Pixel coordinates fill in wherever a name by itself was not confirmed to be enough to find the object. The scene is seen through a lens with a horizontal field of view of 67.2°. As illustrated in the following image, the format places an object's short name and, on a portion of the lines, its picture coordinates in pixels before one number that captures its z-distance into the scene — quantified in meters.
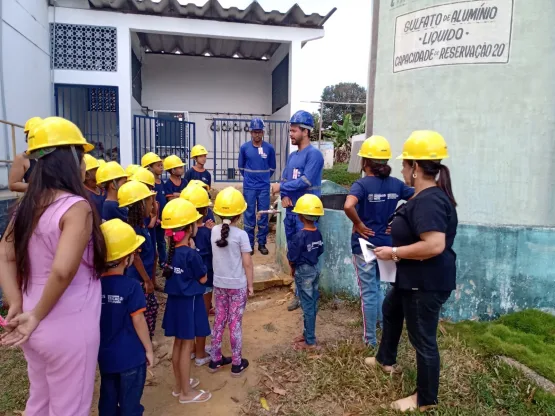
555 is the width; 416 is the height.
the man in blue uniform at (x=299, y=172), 4.52
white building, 7.85
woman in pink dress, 1.87
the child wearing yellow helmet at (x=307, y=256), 3.64
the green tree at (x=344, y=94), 39.46
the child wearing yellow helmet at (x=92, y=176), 4.24
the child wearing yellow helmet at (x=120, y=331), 2.29
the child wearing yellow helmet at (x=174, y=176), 5.67
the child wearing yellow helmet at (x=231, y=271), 3.36
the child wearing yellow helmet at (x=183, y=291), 2.97
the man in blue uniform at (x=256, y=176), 6.71
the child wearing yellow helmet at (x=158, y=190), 5.37
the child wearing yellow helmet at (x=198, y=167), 6.40
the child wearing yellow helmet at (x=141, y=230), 3.43
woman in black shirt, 2.51
